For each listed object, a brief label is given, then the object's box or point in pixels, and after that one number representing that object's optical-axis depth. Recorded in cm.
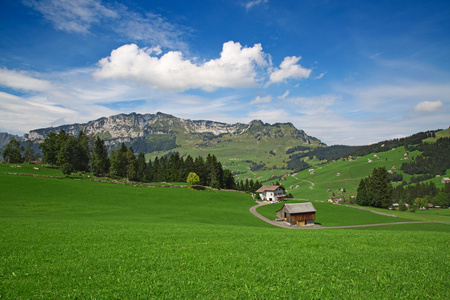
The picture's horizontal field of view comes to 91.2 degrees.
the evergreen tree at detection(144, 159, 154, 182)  11820
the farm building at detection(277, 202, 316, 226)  5634
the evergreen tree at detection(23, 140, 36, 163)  11631
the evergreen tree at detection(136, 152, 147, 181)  11182
